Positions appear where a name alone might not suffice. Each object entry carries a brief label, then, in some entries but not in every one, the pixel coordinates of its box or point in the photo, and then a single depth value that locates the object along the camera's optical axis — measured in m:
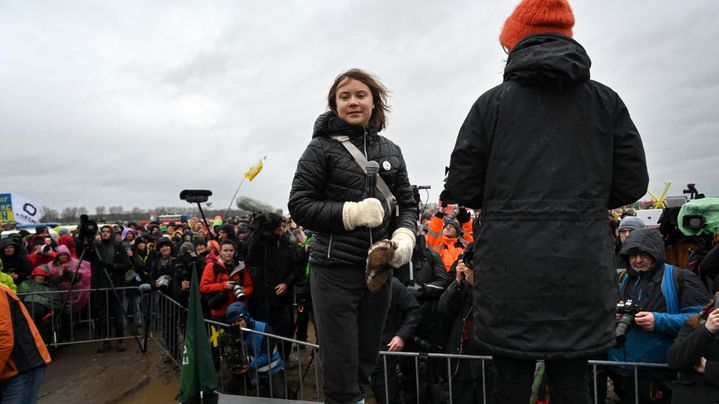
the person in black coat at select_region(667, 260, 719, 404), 2.51
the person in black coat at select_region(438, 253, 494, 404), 3.74
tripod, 6.27
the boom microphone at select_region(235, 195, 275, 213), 5.42
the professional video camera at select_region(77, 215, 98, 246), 6.13
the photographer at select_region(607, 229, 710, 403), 3.10
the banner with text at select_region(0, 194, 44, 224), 18.33
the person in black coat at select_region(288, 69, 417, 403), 1.90
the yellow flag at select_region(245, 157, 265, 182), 9.98
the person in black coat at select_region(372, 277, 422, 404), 4.01
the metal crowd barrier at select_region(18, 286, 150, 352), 6.26
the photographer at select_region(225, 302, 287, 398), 4.46
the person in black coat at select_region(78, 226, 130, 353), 6.81
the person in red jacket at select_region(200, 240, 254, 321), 5.27
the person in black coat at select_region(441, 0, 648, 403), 1.46
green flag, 3.25
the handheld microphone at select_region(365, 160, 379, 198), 1.93
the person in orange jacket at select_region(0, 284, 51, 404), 3.22
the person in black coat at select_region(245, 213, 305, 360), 5.61
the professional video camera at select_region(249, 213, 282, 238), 5.59
